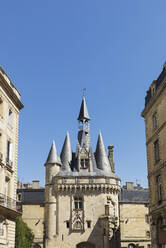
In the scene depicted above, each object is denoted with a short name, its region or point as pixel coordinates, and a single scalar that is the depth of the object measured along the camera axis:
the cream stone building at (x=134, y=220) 43.86
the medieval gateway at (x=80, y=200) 39.81
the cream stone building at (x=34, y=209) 47.09
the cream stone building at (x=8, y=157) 20.20
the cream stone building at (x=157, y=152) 21.22
